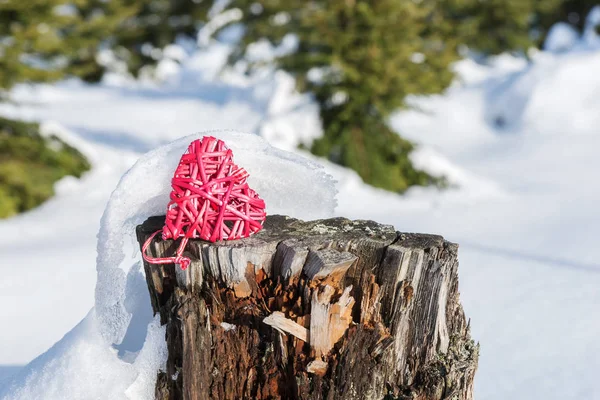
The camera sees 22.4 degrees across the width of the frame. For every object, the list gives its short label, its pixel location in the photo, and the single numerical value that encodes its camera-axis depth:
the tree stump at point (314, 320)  1.14
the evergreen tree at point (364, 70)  2.91
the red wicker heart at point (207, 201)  1.15
